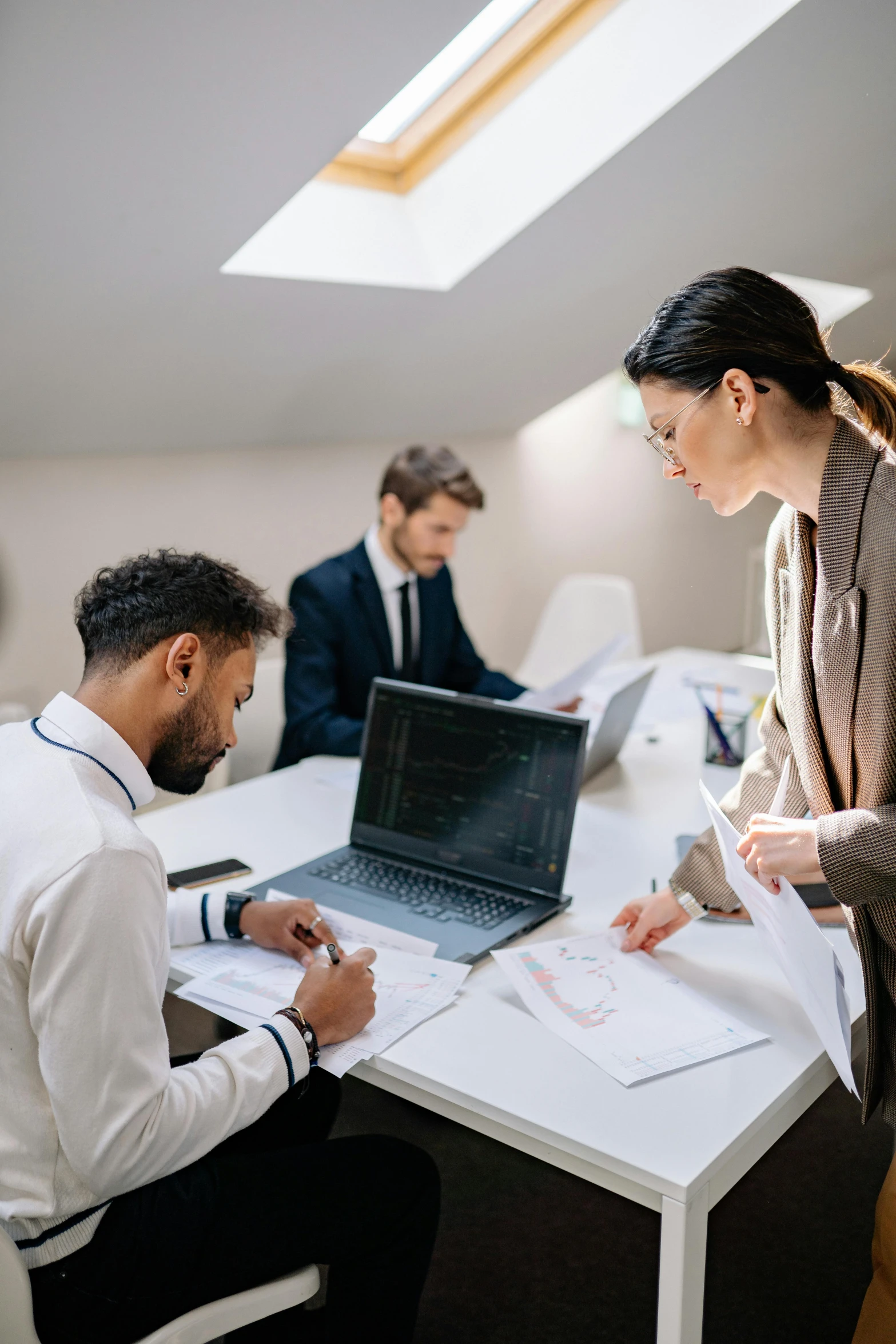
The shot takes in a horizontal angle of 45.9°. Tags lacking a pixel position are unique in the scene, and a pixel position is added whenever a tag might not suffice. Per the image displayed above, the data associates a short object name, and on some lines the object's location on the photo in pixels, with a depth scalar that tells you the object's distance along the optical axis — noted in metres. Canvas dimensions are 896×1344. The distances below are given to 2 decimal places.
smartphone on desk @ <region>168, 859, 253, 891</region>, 1.70
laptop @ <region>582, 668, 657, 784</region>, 2.21
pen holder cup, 2.25
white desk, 1.04
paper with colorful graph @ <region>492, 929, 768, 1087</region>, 1.23
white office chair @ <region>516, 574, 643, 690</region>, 3.83
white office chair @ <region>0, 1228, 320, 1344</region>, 0.97
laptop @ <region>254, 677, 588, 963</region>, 1.62
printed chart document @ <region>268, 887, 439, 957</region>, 1.50
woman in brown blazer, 1.15
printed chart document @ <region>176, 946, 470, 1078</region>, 1.26
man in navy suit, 2.57
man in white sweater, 1.00
